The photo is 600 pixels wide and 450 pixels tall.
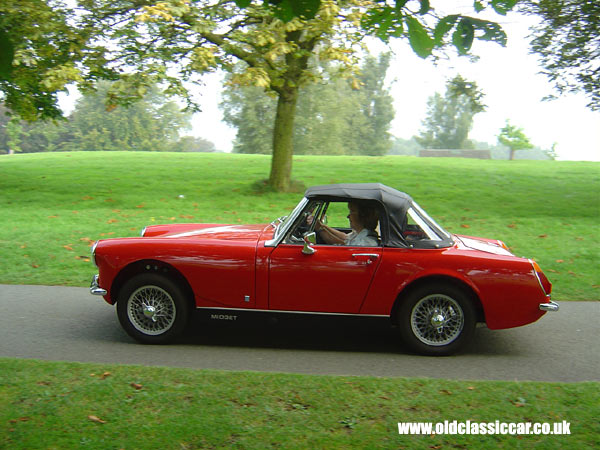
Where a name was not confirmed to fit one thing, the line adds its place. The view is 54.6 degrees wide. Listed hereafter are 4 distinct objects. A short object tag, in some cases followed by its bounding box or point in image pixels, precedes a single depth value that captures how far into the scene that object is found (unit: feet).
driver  18.27
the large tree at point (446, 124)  262.86
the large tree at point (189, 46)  44.19
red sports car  17.63
